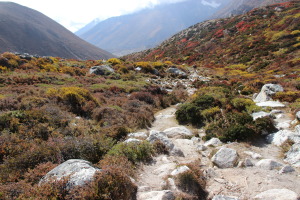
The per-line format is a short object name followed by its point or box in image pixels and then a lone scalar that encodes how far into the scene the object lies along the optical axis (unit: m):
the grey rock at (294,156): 5.26
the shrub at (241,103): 10.18
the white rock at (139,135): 8.15
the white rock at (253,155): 5.81
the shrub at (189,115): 10.40
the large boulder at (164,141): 6.80
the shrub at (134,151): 5.97
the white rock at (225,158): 5.61
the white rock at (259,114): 8.36
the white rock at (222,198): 3.95
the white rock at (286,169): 4.84
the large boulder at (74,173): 3.94
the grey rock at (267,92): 11.50
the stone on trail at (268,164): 5.16
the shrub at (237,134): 7.20
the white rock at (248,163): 5.40
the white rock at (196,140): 7.91
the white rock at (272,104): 9.87
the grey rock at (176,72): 26.72
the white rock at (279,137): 6.57
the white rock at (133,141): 6.92
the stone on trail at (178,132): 8.59
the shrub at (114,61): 31.12
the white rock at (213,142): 7.30
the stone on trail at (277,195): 3.85
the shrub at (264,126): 7.39
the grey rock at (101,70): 23.42
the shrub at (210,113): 9.97
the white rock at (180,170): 4.99
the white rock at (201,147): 7.02
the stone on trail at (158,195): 4.02
